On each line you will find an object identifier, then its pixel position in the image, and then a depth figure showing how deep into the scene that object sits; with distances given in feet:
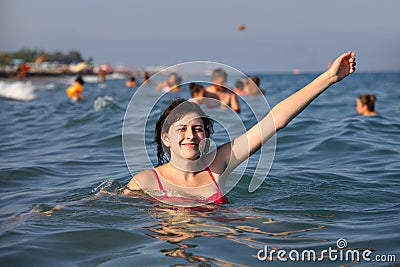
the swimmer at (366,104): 37.81
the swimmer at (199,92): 38.60
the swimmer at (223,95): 40.81
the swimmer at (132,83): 103.08
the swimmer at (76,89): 63.10
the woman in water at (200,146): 13.78
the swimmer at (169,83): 57.83
